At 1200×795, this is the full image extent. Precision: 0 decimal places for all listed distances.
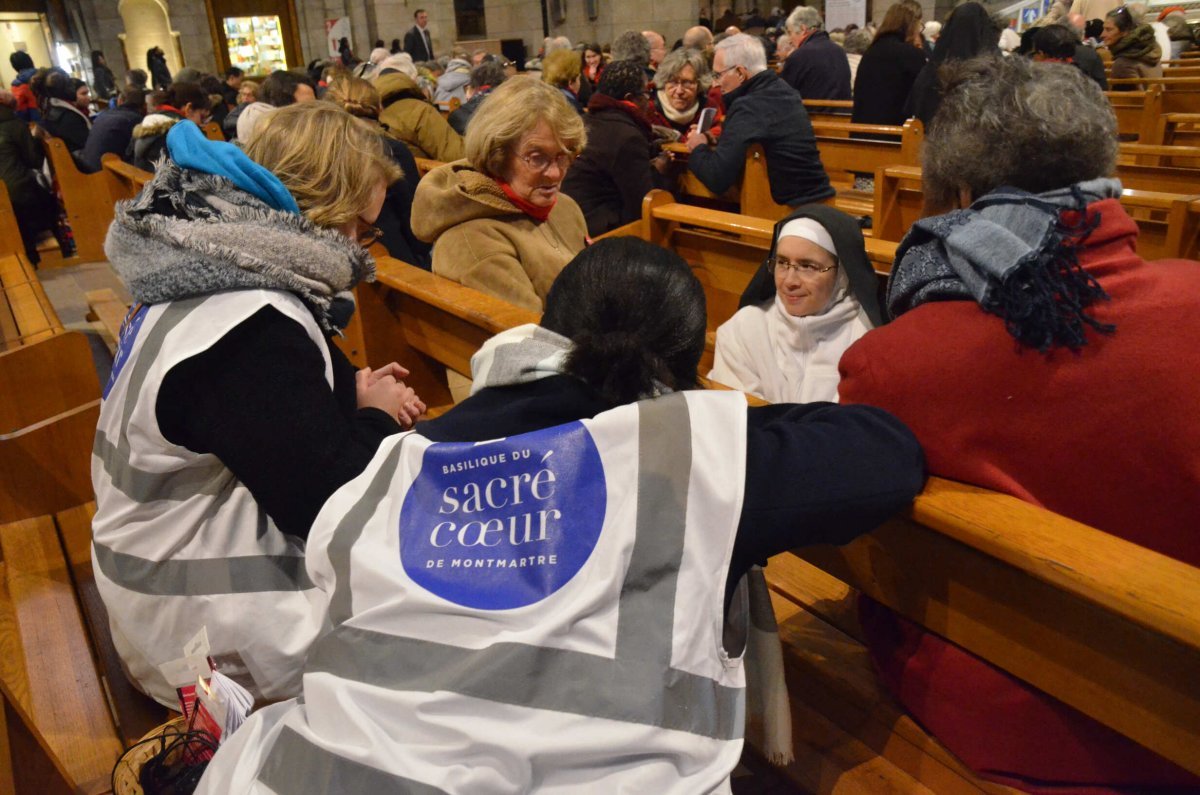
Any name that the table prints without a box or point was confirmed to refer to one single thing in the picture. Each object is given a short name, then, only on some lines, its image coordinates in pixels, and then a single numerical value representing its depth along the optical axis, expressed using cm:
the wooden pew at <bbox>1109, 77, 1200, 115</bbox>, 751
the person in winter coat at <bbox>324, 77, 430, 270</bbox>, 372
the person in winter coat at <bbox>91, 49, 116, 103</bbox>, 1574
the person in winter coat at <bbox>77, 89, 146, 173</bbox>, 756
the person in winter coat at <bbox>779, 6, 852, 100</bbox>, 689
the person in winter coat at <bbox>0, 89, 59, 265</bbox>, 709
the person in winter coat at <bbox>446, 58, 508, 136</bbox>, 646
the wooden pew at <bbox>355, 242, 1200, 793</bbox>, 110
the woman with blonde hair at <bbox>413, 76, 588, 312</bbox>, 276
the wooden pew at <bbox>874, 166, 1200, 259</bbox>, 286
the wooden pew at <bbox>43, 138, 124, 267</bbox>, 750
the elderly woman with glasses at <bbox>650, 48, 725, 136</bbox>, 552
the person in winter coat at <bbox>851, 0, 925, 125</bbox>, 580
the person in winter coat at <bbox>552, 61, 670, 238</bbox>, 424
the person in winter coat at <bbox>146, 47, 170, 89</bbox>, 1537
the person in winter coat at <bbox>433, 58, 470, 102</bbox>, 901
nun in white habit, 243
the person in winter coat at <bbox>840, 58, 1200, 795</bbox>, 125
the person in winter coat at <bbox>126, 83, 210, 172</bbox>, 626
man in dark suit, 1533
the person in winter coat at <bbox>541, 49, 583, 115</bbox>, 598
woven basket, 153
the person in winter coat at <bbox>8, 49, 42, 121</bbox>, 932
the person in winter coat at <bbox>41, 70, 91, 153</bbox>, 818
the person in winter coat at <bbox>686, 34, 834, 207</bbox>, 439
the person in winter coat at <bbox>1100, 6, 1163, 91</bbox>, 855
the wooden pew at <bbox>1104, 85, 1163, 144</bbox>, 682
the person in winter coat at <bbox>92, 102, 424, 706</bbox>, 149
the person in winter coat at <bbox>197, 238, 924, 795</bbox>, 108
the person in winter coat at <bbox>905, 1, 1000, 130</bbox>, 538
